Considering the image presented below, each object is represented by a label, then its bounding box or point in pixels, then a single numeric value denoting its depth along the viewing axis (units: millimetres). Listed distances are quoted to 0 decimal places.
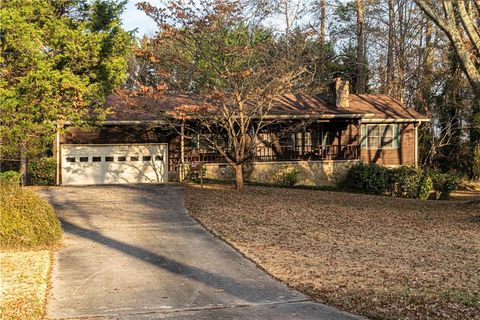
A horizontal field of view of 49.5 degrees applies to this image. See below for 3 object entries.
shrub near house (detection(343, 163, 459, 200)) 22641
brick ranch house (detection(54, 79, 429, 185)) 23000
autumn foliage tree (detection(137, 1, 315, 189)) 16969
